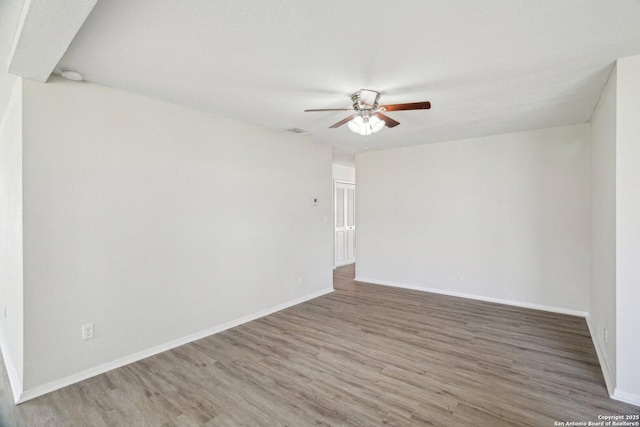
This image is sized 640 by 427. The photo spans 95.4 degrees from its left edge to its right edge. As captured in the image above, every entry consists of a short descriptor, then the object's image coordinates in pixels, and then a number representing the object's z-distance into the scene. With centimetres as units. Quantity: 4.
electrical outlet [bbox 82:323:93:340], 250
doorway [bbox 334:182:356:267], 743
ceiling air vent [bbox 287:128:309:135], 412
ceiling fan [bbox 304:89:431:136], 267
